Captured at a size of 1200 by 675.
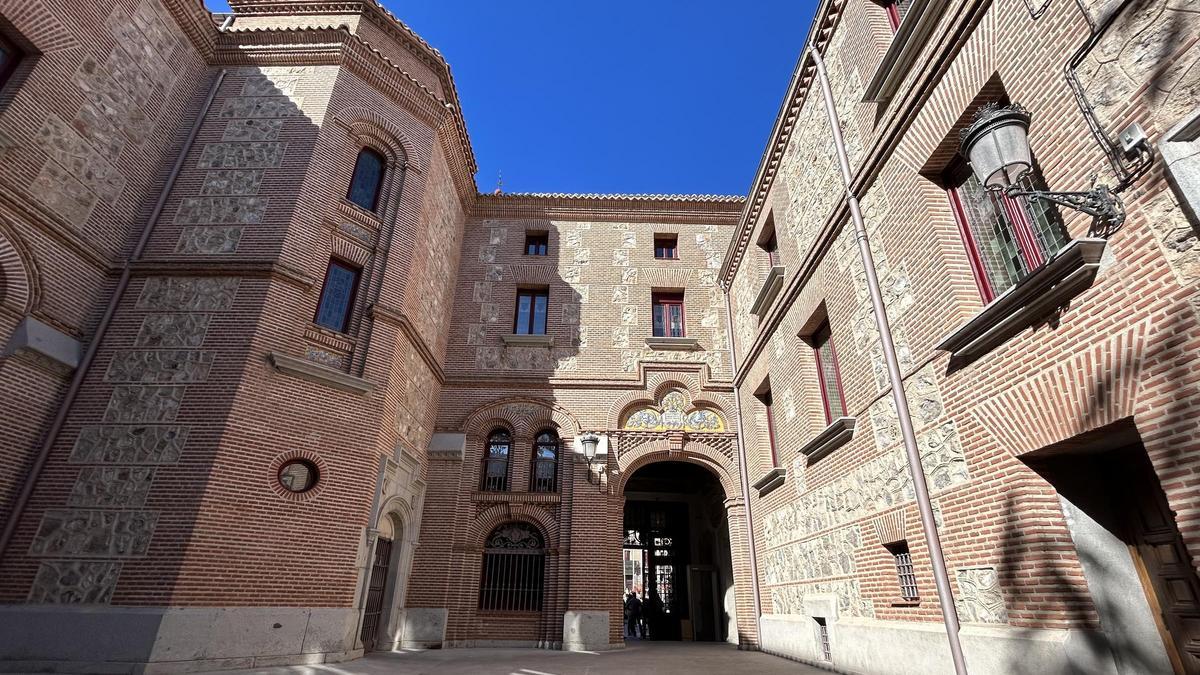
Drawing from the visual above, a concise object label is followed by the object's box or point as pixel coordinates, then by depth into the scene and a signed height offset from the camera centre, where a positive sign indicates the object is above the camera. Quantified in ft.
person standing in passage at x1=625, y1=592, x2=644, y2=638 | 57.34 -3.18
